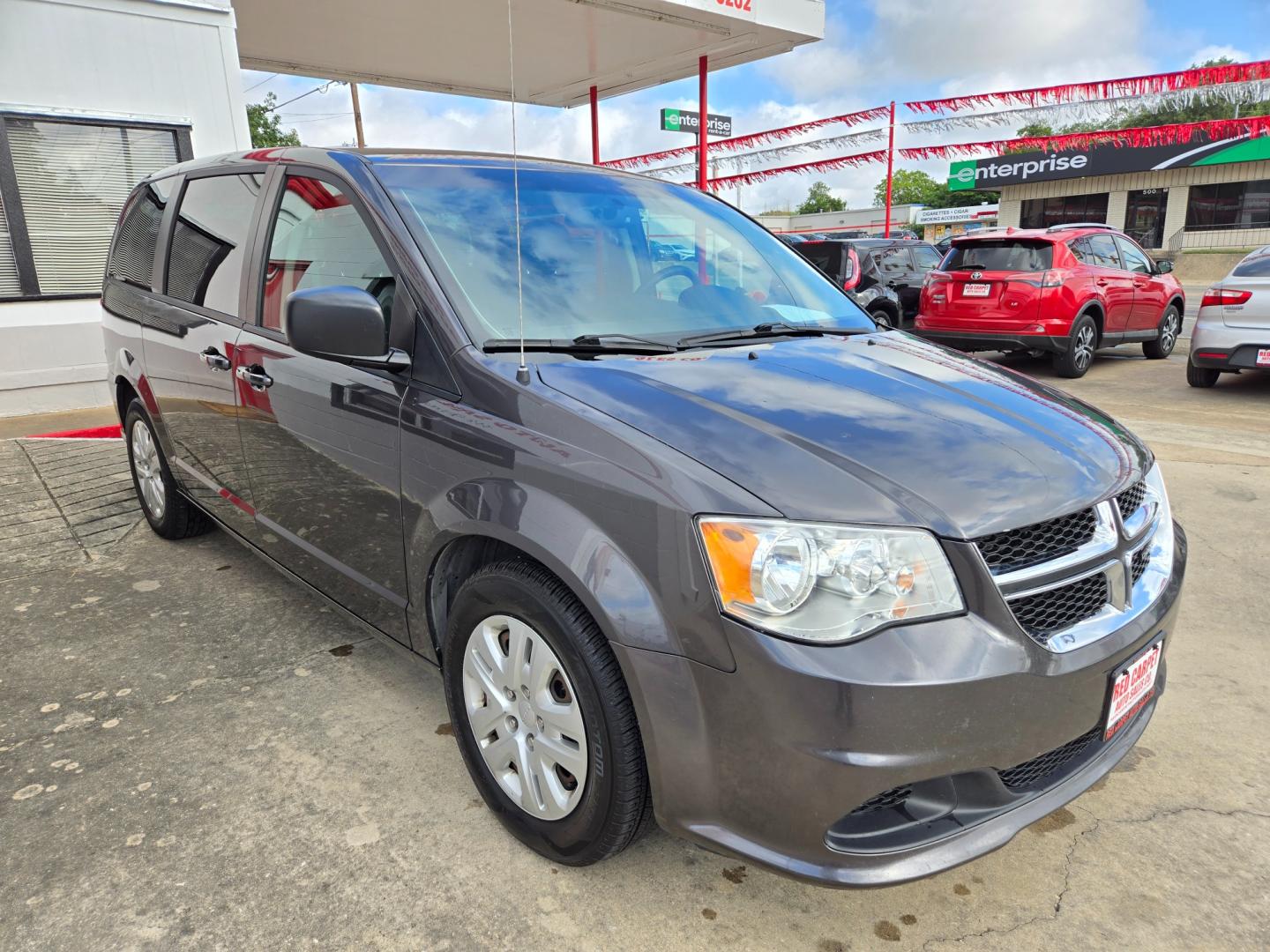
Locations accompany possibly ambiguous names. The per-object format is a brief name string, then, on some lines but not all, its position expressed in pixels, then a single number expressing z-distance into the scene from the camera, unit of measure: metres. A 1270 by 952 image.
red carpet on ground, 6.58
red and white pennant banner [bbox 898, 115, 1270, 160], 17.05
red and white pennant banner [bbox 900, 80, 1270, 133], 12.95
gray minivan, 1.65
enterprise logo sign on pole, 16.25
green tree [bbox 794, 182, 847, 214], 112.12
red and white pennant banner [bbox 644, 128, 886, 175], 18.11
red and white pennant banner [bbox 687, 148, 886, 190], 20.23
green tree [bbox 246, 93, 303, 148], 34.04
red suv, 9.43
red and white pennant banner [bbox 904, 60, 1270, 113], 11.96
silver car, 7.81
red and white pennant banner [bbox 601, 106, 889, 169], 16.25
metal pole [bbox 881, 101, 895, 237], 20.15
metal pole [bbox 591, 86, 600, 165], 10.96
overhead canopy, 7.91
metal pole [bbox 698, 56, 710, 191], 9.55
